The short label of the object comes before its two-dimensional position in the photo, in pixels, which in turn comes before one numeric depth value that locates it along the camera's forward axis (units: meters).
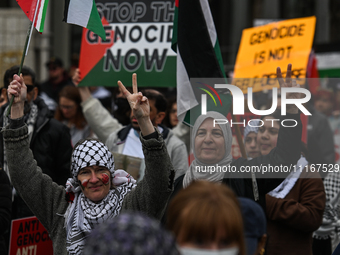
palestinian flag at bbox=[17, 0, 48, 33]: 7.45
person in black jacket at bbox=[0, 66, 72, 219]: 9.16
